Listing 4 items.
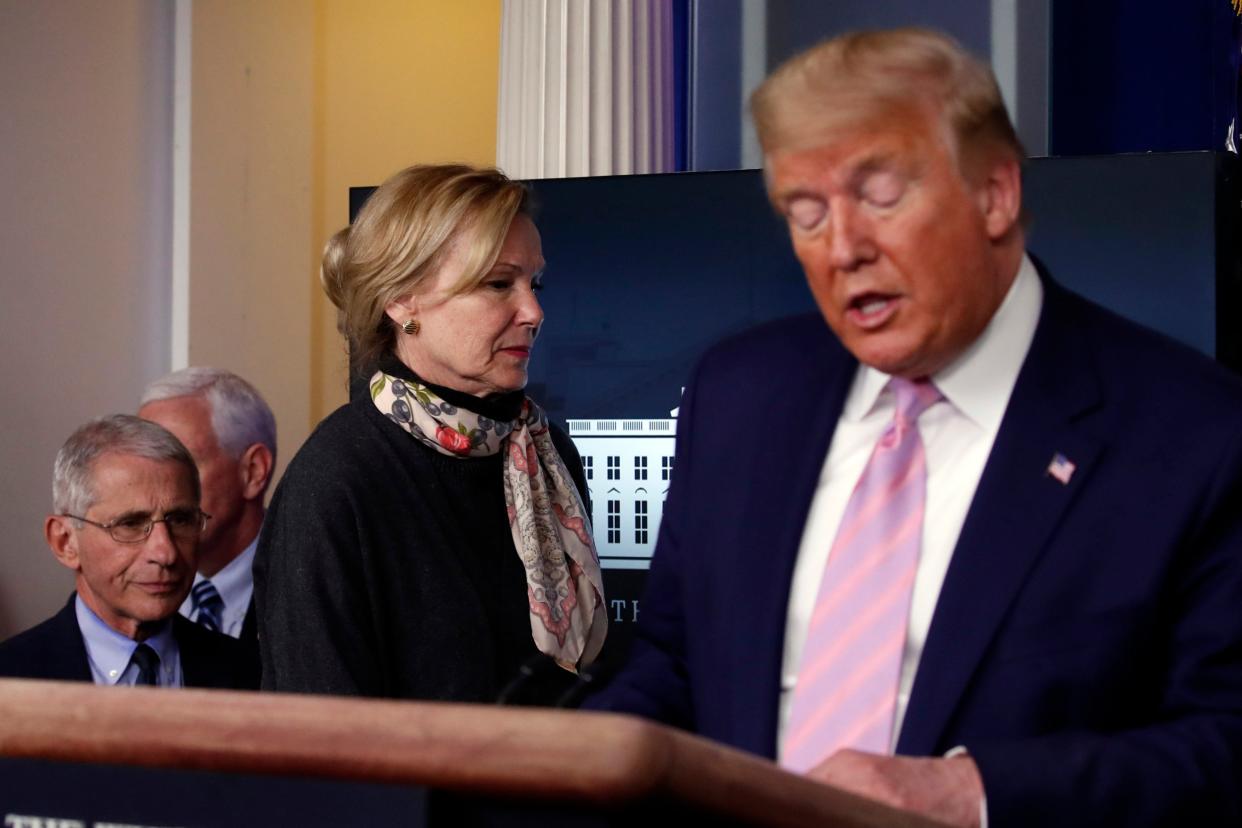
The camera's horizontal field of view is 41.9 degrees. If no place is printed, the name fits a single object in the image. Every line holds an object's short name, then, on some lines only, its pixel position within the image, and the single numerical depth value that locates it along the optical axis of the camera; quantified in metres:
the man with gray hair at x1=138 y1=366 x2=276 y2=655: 4.27
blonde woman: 2.65
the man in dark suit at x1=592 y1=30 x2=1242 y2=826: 1.47
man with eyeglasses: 3.42
